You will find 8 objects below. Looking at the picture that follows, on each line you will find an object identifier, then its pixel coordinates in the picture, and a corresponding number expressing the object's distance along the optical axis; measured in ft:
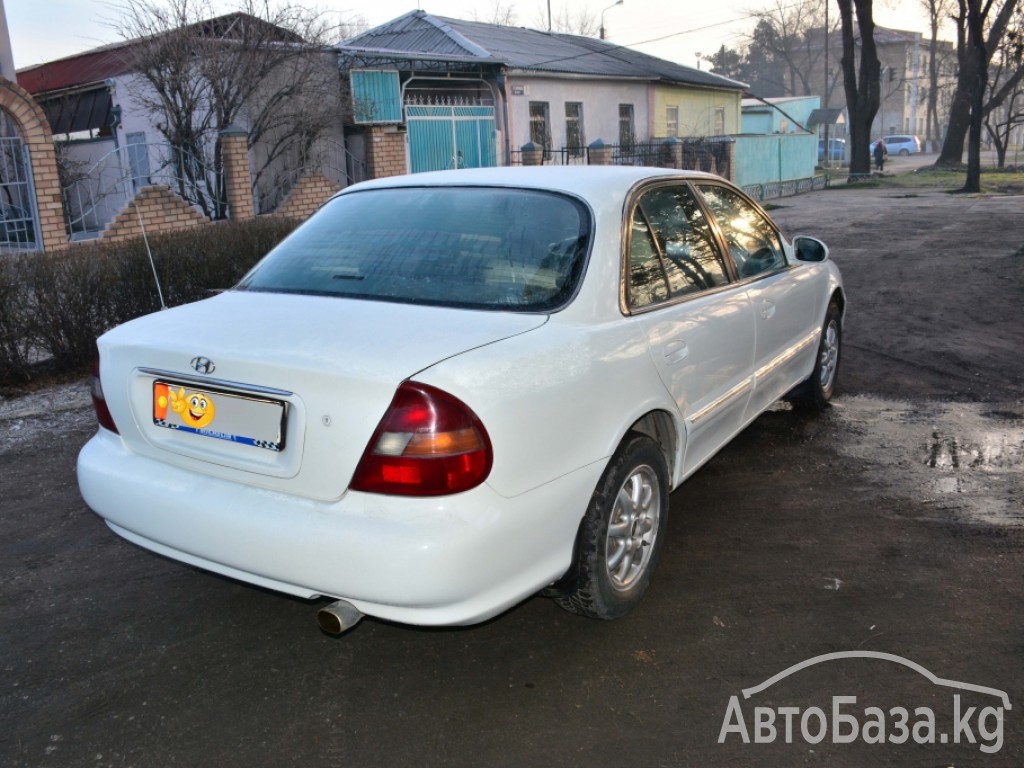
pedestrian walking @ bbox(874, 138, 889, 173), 139.85
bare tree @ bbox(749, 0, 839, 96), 244.01
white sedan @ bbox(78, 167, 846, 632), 8.64
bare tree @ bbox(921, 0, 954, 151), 173.74
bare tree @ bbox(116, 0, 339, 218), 50.88
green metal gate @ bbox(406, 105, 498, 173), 70.59
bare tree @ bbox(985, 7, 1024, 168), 114.75
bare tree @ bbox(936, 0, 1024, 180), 82.89
